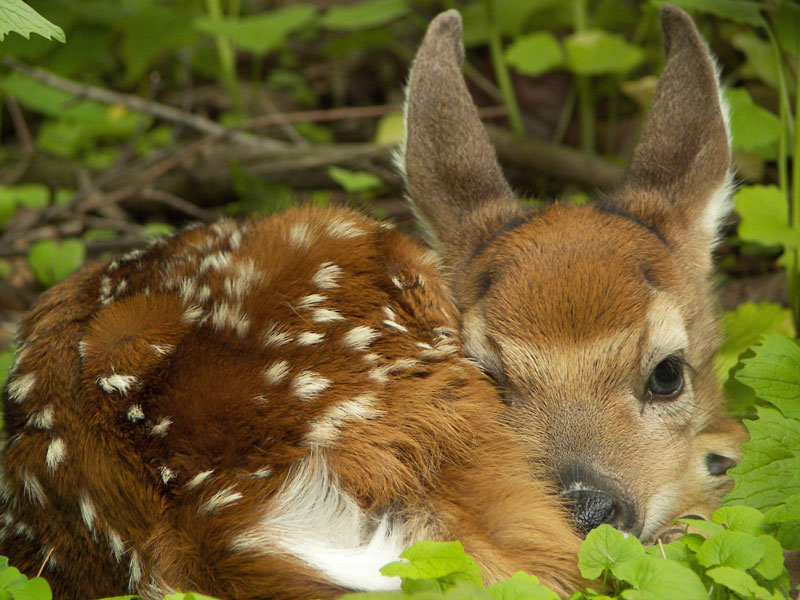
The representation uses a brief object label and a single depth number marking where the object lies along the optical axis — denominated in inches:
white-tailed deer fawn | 185.3
